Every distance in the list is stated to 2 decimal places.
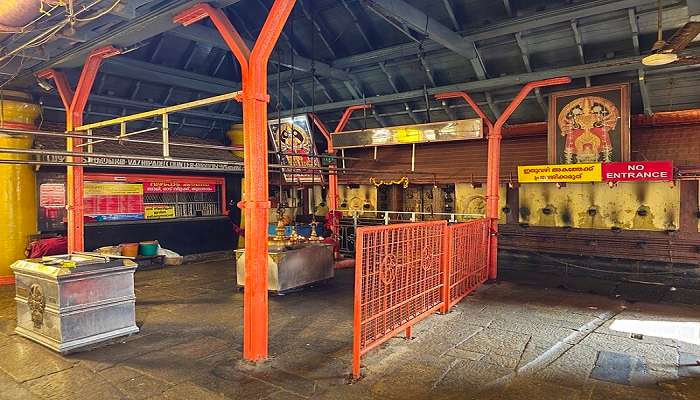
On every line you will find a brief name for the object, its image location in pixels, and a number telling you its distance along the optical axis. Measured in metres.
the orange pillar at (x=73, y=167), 7.20
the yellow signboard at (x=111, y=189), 10.36
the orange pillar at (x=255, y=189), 4.71
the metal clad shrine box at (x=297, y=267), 7.63
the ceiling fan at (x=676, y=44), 4.18
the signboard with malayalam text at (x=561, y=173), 8.16
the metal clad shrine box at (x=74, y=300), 5.08
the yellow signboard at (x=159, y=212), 11.52
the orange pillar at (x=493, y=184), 8.89
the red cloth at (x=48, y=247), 8.61
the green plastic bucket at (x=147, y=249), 10.81
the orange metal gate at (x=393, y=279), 4.28
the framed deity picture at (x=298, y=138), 11.98
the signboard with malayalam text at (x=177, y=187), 11.53
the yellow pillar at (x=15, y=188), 8.45
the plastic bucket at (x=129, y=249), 10.44
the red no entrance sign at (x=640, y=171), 7.66
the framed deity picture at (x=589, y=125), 8.03
